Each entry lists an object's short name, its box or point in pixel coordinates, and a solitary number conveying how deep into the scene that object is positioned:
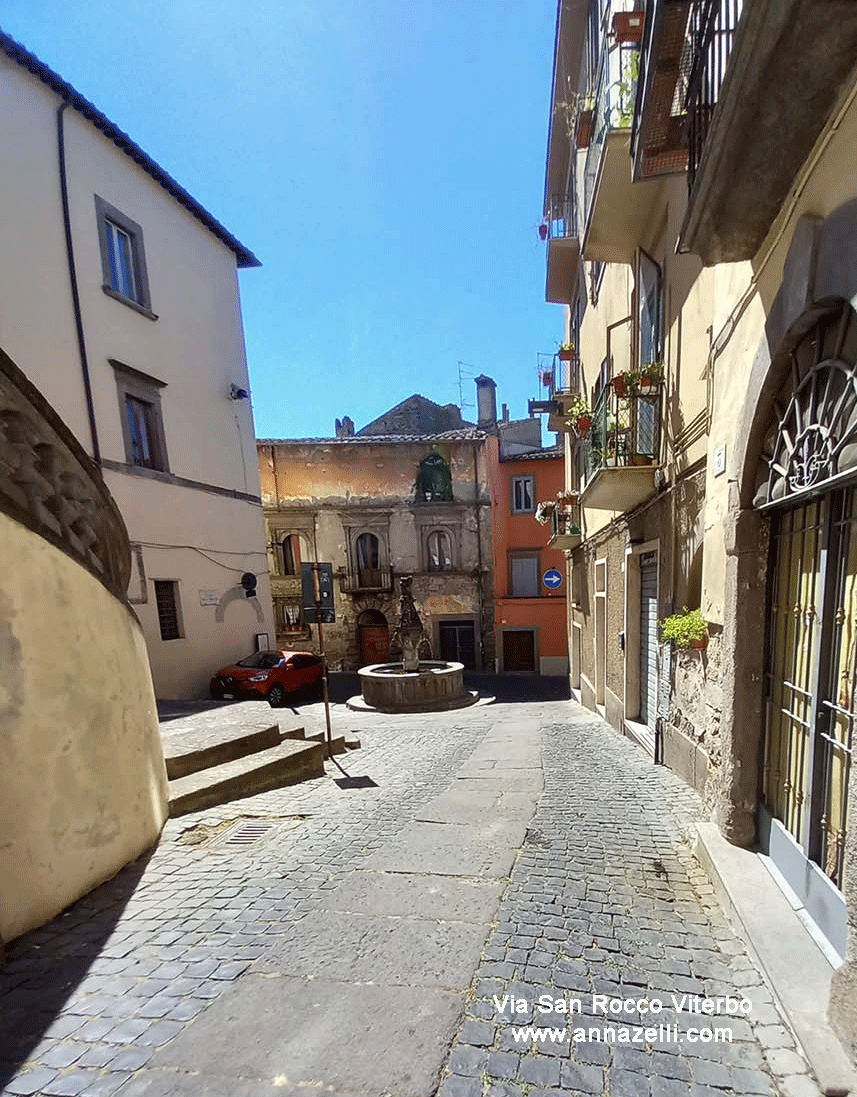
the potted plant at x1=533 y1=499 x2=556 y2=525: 12.14
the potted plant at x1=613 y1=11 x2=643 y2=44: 4.49
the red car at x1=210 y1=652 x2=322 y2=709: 11.49
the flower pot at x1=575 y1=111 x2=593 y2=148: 7.03
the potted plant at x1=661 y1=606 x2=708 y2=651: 3.78
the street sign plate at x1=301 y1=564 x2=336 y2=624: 7.33
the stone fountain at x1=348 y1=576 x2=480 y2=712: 11.48
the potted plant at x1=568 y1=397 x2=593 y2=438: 7.04
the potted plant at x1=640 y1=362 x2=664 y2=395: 5.38
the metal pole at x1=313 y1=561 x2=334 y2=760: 7.35
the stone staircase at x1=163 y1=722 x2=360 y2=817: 4.22
